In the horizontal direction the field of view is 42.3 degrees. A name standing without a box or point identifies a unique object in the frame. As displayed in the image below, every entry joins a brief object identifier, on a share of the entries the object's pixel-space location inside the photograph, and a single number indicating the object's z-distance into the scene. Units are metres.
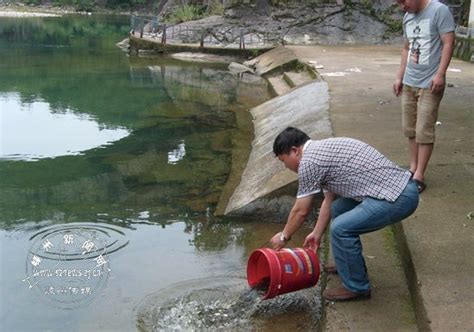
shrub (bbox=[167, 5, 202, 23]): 26.56
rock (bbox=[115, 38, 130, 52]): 26.50
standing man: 4.94
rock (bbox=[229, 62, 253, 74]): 19.33
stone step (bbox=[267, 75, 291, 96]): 14.39
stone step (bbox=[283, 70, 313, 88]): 14.03
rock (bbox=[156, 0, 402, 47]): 22.48
